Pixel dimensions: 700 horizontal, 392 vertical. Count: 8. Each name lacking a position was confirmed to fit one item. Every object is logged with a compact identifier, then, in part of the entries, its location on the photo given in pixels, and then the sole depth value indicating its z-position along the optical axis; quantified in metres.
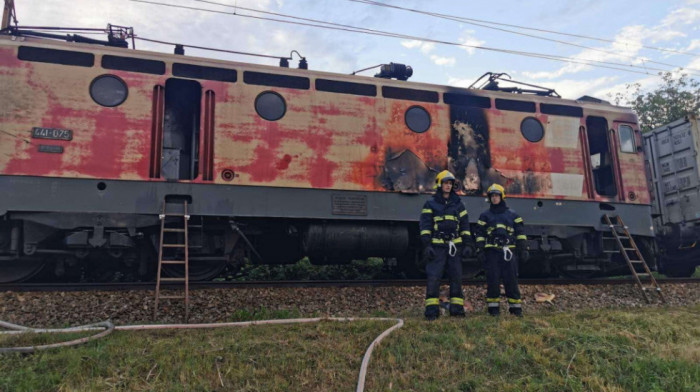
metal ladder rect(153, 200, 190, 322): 5.97
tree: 22.02
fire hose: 3.87
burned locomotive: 6.74
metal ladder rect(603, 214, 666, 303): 8.06
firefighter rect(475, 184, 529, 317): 6.36
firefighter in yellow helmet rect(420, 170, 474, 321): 6.05
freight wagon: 10.90
